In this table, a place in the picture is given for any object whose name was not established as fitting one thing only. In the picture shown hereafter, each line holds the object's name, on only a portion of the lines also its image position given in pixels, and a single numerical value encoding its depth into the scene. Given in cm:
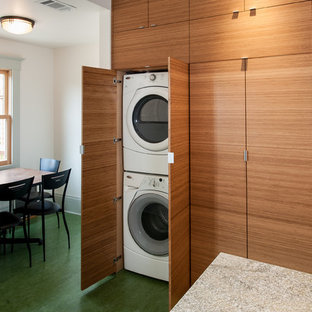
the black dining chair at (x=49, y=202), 340
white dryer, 281
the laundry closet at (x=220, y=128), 218
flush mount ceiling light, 344
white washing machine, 290
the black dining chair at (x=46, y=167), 402
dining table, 350
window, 458
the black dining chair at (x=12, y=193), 302
